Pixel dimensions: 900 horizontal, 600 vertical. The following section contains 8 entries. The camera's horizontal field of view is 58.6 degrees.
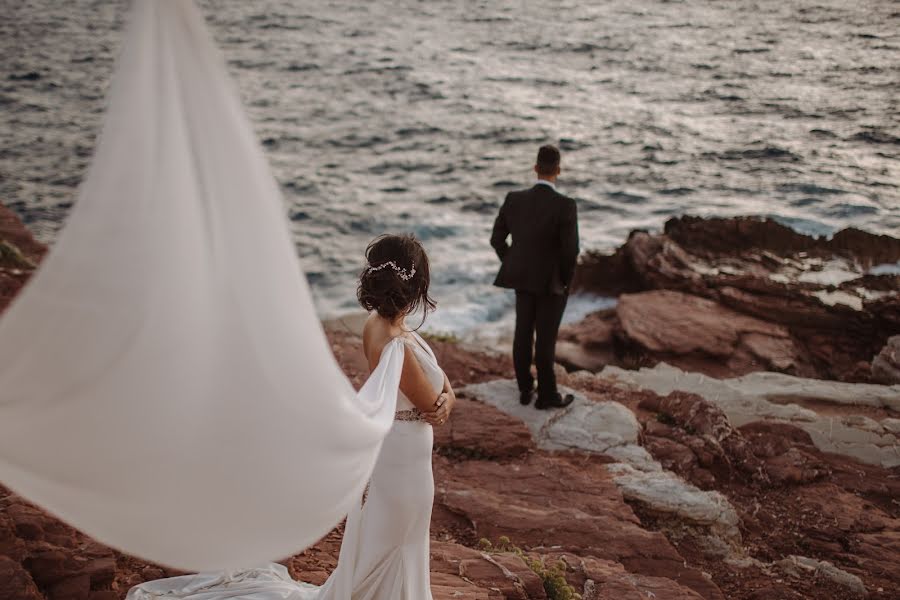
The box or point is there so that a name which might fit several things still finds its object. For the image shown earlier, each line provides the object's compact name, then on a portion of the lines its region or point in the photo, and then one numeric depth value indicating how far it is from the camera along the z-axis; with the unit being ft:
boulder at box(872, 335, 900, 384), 29.73
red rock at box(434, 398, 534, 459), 21.75
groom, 21.07
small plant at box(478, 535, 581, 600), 14.64
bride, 10.82
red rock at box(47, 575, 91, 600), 12.23
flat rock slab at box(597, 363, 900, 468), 23.87
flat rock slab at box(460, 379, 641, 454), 22.81
